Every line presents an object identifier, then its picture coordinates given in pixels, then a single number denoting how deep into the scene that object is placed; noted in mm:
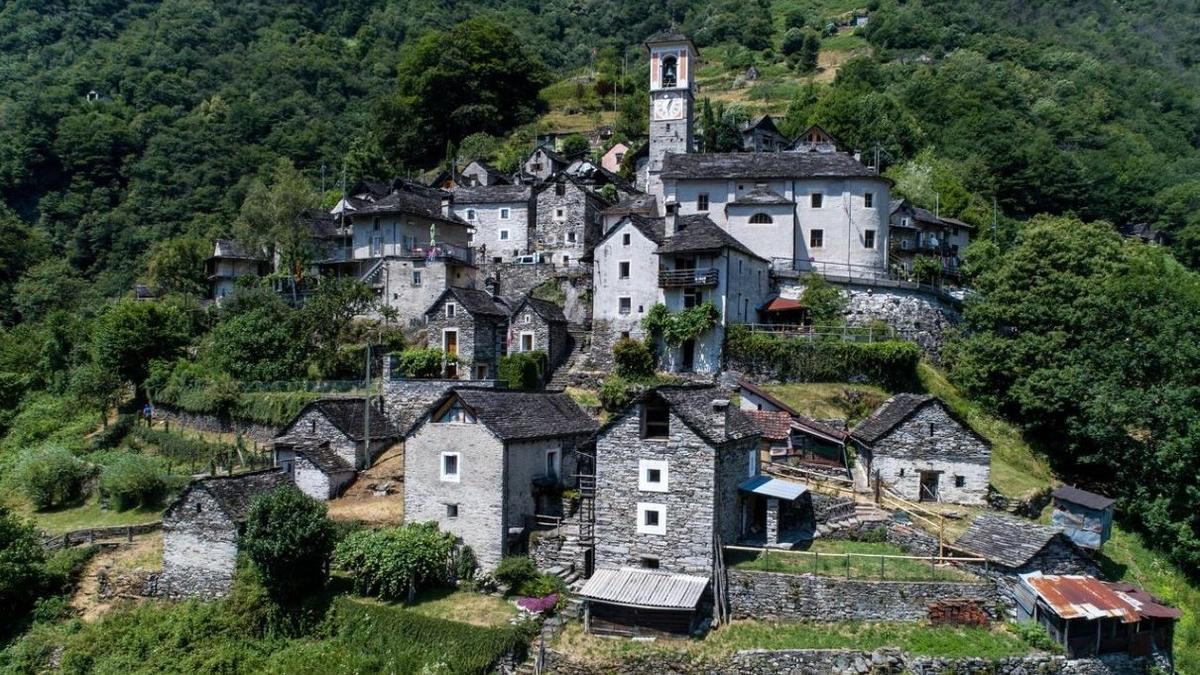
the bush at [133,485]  39438
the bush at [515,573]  28969
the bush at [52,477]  41375
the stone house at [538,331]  46406
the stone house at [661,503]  27047
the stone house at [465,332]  43781
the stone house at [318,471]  36406
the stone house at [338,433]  38156
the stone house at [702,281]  44531
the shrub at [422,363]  42844
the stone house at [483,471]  30125
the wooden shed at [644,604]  26234
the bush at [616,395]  41156
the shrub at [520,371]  43156
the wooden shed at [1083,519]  31406
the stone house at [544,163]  75625
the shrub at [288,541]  28625
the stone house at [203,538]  31594
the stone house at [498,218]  61344
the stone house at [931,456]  33594
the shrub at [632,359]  43812
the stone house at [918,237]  57969
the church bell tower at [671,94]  60406
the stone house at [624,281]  46125
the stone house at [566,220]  58812
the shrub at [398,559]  28891
